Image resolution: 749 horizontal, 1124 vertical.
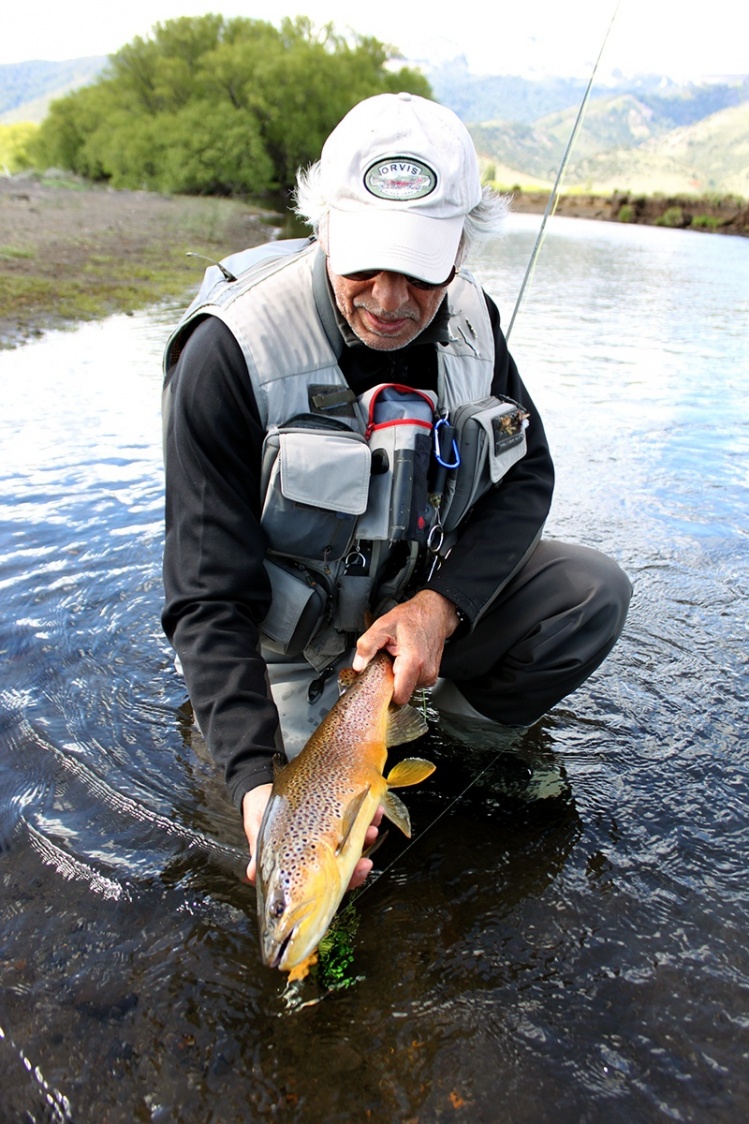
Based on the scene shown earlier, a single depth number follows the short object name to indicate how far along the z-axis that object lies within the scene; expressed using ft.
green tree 198.80
